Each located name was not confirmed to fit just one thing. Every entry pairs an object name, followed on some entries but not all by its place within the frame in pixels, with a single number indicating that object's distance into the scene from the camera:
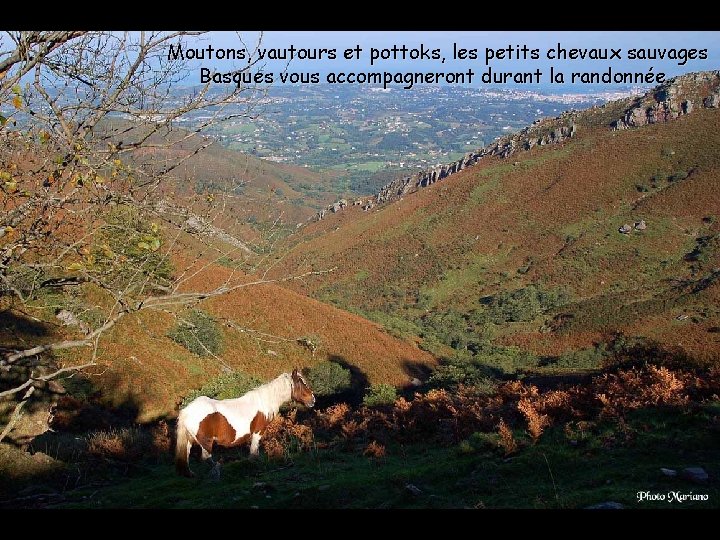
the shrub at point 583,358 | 31.91
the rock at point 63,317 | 18.86
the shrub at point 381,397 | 18.24
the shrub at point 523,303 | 45.50
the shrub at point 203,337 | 21.73
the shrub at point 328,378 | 23.72
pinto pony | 9.62
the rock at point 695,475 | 6.17
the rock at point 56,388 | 14.44
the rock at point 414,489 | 7.35
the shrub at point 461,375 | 20.61
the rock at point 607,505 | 5.41
